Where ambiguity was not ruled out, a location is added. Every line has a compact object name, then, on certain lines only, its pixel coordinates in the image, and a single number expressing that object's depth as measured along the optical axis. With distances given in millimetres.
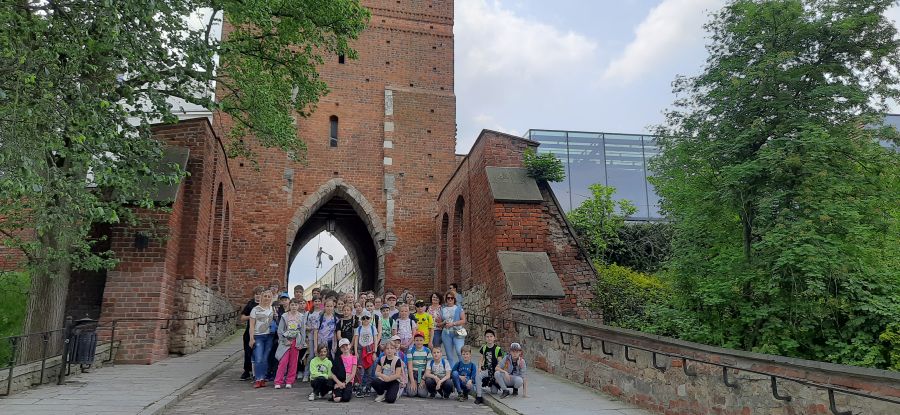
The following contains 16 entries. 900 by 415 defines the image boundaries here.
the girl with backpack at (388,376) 7871
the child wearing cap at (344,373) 7828
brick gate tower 20469
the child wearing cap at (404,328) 8865
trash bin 8562
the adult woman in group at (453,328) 9195
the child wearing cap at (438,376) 8352
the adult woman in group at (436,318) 9430
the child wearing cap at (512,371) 8227
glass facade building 31627
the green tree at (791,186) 7934
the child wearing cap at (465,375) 8328
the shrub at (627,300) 12070
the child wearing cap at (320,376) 7844
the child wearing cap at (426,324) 9211
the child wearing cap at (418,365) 8398
